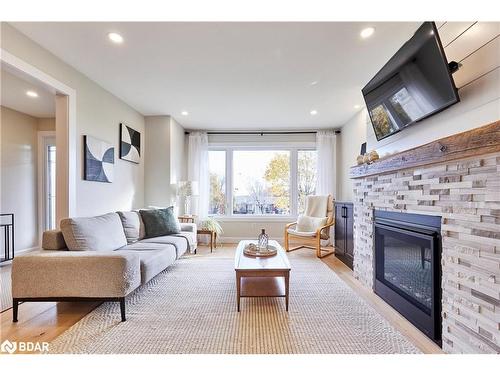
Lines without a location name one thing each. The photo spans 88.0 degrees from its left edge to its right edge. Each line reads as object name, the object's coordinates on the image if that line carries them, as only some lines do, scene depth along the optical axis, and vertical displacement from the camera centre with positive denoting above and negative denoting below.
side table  4.50 -0.75
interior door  4.58 +0.13
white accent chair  4.29 -0.64
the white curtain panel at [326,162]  5.23 +0.53
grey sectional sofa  2.03 -0.66
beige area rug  1.70 -1.04
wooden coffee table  2.20 -0.73
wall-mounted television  1.68 +0.80
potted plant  4.63 -0.65
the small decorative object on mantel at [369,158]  2.69 +0.33
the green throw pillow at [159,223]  3.58 -0.47
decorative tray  2.65 -0.66
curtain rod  5.41 +1.19
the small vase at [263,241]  2.93 -0.59
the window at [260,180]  5.47 +0.19
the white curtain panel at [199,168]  5.31 +0.44
